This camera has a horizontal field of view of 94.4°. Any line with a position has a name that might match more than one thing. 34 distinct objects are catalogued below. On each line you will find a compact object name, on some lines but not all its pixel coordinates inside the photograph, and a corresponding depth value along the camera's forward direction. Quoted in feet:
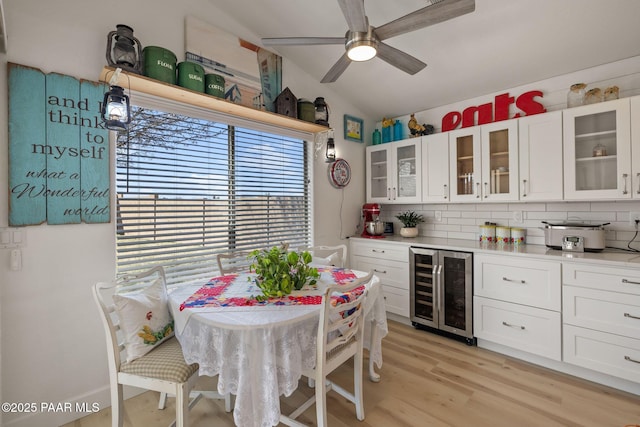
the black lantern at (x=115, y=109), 5.33
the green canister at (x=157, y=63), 6.49
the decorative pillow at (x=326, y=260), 8.74
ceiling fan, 4.96
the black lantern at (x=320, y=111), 9.80
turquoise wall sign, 5.61
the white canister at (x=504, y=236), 9.77
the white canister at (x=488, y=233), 10.09
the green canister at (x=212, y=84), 7.38
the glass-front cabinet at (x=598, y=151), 7.47
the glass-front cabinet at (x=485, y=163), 9.23
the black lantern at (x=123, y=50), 5.92
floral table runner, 5.16
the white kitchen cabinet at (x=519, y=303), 7.73
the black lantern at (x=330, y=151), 8.95
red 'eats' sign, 9.31
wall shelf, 6.25
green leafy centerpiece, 5.41
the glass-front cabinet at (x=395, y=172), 11.49
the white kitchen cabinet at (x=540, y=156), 8.38
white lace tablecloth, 4.24
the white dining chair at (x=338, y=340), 4.88
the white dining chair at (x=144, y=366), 4.76
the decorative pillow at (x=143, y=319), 5.10
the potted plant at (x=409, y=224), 11.57
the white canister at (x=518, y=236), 9.59
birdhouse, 9.26
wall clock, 11.68
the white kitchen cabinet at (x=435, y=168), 10.68
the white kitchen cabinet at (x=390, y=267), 10.66
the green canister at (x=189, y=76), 6.93
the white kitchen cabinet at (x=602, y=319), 6.70
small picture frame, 12.20
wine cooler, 9.25
